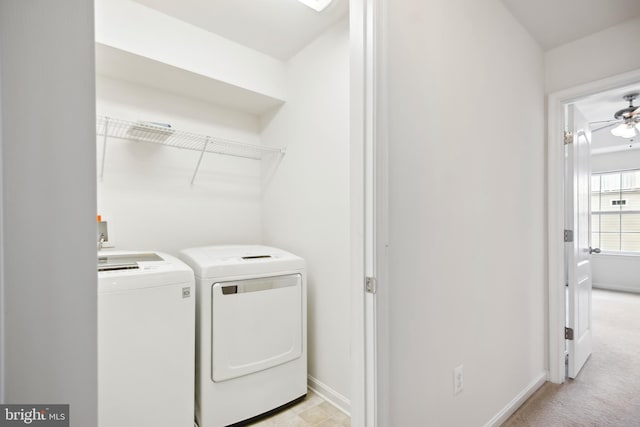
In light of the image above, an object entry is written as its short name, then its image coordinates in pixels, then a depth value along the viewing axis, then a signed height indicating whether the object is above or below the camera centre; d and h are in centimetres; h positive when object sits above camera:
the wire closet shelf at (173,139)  185 +52
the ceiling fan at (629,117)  271 +91
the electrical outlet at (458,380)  138 -76
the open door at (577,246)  220 -24
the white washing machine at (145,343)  134 -60
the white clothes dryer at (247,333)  161 -67
